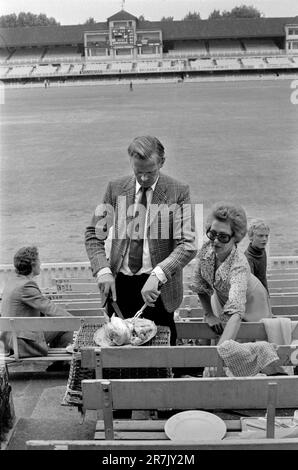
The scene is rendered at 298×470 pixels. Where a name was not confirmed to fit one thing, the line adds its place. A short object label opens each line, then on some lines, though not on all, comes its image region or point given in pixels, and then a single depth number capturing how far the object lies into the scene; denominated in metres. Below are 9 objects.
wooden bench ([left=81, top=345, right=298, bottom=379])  2.90
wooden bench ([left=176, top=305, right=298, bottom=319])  4.71
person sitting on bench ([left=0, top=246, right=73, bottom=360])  4.05
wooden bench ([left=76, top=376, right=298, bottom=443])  2.64
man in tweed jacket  3.10
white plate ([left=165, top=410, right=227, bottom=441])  2.65
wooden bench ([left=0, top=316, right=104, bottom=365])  3.71
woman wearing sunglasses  3.08
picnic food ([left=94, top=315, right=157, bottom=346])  2.96
